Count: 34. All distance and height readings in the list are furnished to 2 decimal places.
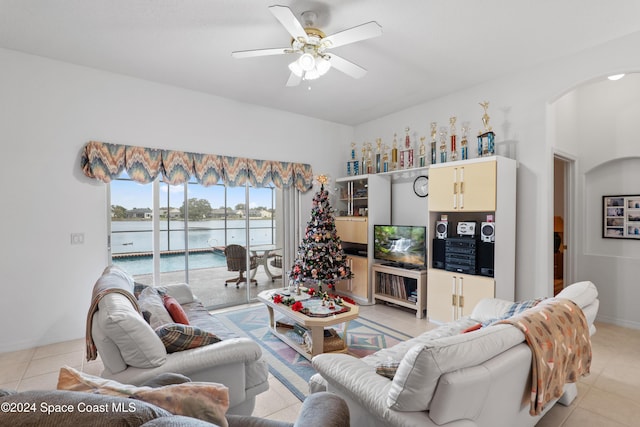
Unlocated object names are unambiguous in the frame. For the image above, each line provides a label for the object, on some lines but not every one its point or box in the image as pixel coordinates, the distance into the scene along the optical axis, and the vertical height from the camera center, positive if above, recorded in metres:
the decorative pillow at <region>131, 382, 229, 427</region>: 1.00 -0.62
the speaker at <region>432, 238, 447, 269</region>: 3.93 -0.49
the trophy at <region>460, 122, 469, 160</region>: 3.97 +0.91
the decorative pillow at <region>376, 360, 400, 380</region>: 1.63 -0.82
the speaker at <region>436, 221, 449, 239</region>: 3.94 -0.19
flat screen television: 4.28 -0.45
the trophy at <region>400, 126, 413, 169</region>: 4.70 +0.91
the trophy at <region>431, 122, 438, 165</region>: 4.30 +0.99
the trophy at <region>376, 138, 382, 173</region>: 5.13 +0.95
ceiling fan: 2.26 +1.35
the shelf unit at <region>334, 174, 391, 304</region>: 4.85 -0.11
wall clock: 4.58 +0.42
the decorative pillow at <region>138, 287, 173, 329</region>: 2.20 -0.71
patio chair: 4.79 -0.73
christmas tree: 4.41 -0.57
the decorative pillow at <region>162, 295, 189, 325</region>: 2.40 -0.77
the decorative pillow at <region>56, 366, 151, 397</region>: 1.02 -0.57
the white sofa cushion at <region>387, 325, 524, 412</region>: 1.26 -0.62
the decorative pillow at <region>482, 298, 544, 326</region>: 2.27 -0.71
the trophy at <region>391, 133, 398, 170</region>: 4.92 +0.94
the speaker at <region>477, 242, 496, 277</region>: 3.45 -0.49
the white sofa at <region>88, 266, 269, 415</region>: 1.67 -0.82
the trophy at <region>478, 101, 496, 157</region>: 3.67 +0.90
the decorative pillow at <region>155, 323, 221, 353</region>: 1.86 -0.75
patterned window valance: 3.60 +0.64
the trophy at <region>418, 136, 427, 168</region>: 4.51 +0.88
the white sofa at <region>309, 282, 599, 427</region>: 1.27 -0.80
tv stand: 4.17 -1.05
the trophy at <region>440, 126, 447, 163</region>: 4.20 +0.93
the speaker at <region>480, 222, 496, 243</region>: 3.47 -0.20
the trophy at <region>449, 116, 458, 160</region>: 4.08 +0.94
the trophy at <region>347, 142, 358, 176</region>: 5.43 +0.89
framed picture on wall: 3.79 -0.04
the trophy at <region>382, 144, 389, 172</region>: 5.13 +0.89
